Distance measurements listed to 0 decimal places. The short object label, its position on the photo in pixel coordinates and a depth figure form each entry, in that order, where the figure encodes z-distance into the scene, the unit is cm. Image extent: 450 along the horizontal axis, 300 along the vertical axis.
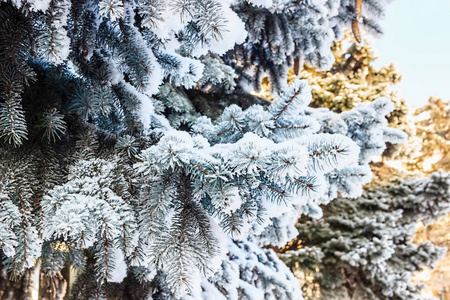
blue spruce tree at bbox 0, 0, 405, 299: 76
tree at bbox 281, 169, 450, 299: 376
